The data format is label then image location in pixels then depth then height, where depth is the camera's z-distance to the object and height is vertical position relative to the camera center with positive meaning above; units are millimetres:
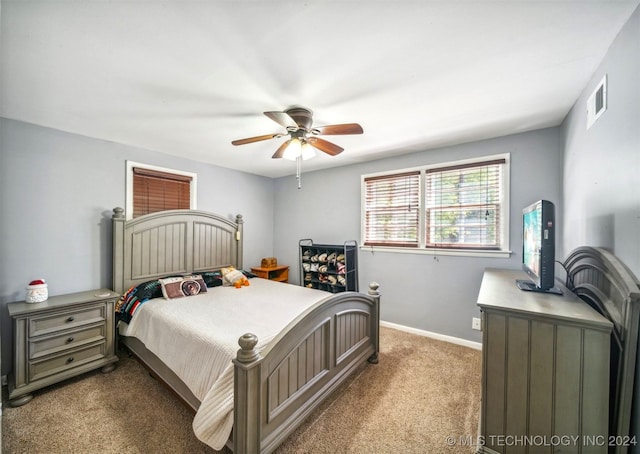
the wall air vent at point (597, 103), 1466 +800
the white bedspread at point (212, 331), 1424 -818
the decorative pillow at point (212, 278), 3266 -729
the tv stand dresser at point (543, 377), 1180 -747
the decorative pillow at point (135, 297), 2529 -788
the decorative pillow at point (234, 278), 3266 -723
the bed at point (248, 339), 1374 -821
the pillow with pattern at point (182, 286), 2723 -720
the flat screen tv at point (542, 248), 1482 -121
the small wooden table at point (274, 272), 4238 -848
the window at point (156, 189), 3014 +444
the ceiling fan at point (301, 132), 1928 +772
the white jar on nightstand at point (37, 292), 2188 -630
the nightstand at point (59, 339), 1996 -1045
